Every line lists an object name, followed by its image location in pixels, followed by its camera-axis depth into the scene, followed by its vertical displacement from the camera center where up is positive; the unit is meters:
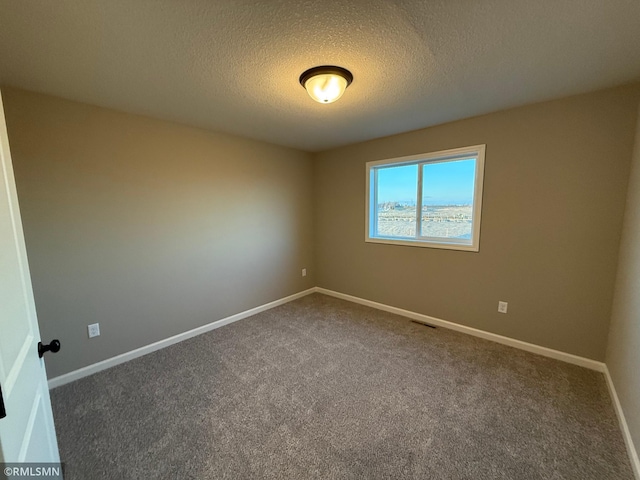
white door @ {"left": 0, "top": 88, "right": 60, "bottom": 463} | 0.65 -0.41
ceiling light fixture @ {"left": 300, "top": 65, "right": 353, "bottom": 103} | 1.65 +0.87
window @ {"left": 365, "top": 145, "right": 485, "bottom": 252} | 2.72 +0.16
